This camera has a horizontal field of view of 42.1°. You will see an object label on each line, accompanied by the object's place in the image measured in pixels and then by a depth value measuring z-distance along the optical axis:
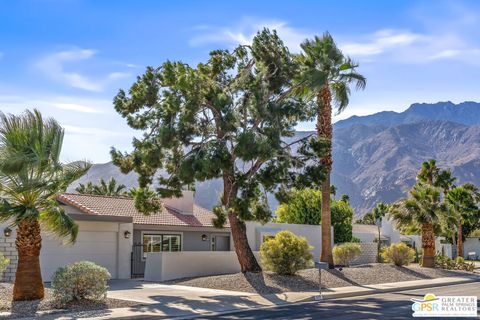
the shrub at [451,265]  37.66
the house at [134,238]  28.64
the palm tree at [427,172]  53.16
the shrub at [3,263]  20.23
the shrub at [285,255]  26.83
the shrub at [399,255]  34.28
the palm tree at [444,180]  55.64
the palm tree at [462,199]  62.38
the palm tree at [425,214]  36.12
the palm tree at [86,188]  67.46
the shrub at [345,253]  35.66
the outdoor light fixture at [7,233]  26.44
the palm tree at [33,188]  18.03
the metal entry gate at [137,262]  32.50
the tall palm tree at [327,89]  29.02
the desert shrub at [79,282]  18.45
